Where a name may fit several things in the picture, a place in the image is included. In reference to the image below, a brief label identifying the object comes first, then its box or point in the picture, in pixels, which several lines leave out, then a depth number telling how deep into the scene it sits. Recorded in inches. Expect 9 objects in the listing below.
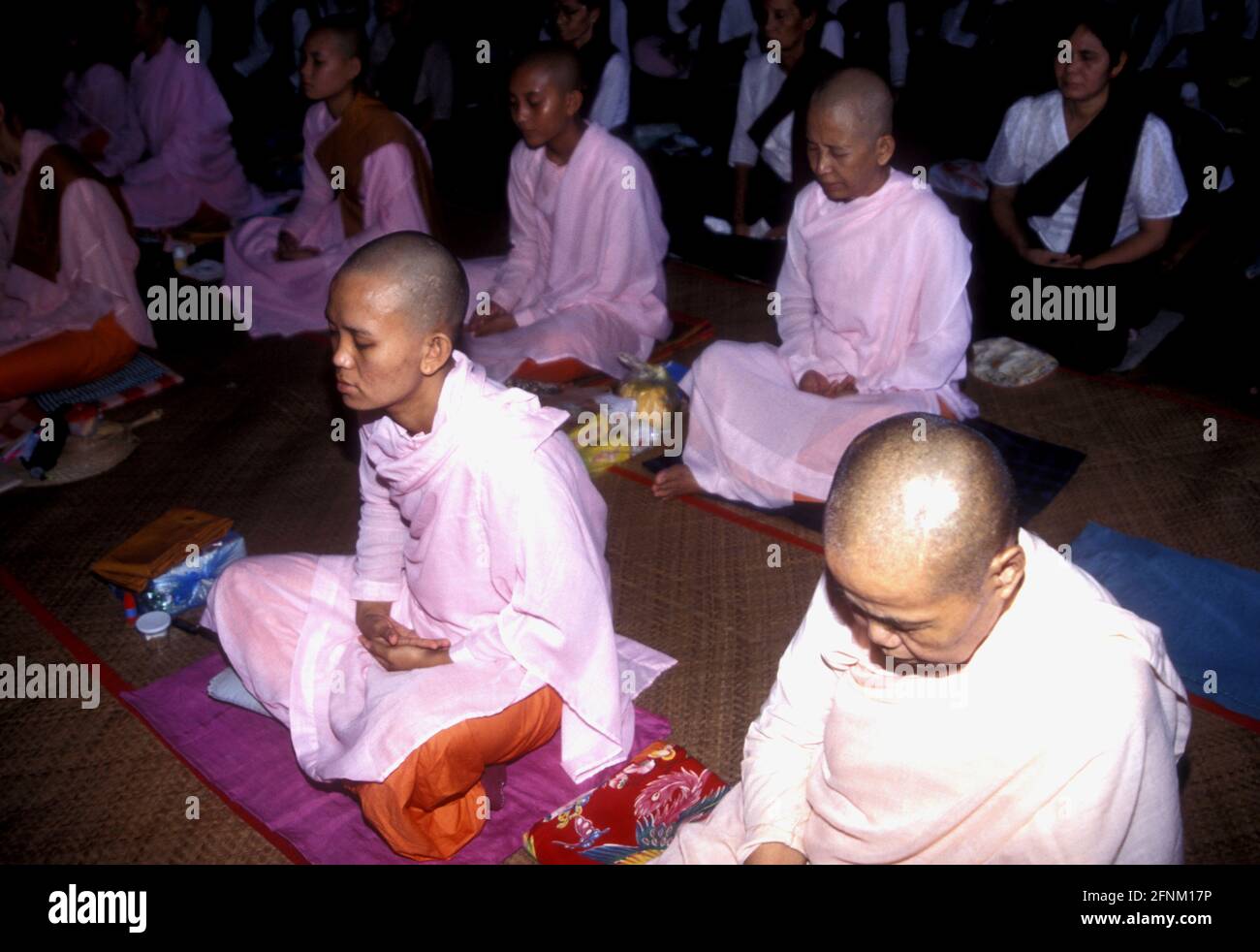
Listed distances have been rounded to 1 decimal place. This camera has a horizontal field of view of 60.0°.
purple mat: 111.3
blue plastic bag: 143.3
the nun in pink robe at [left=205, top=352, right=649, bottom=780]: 103.3
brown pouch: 142.5
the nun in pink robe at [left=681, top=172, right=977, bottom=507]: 153.5
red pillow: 106.8
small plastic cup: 140.5
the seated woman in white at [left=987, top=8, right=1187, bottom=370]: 187.3
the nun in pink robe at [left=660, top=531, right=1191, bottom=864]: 67.9
